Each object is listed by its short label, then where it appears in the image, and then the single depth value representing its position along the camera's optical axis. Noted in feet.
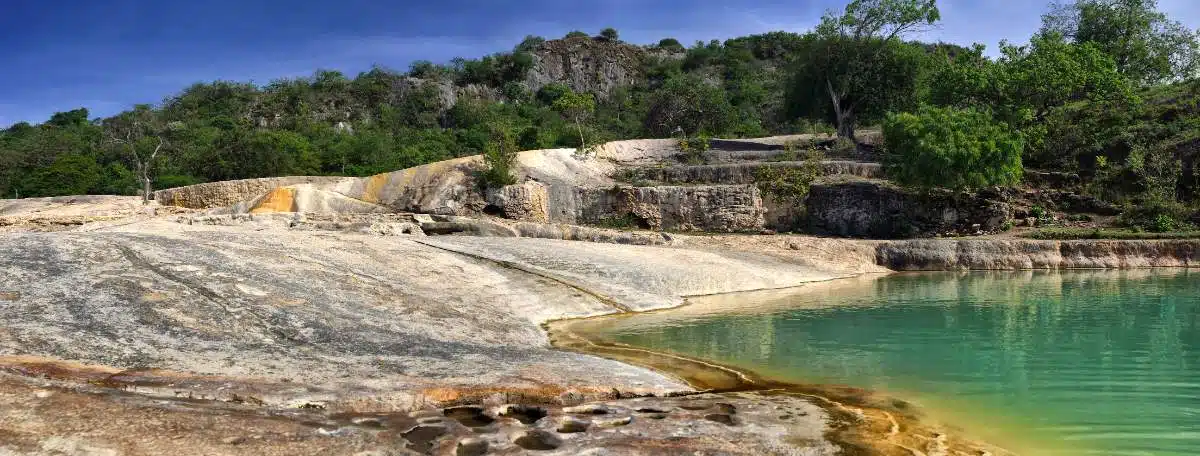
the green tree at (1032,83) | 133.39
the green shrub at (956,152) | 108.78
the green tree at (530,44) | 400.00
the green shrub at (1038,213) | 116.57
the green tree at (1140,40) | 173.27
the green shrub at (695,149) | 148.05
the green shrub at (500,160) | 113.19
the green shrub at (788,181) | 120.57
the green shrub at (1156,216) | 104.99
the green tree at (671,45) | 438.16
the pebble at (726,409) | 27.57
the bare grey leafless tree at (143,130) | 218.38
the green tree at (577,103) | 153.69
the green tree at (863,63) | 150.30
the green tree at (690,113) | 194.29
